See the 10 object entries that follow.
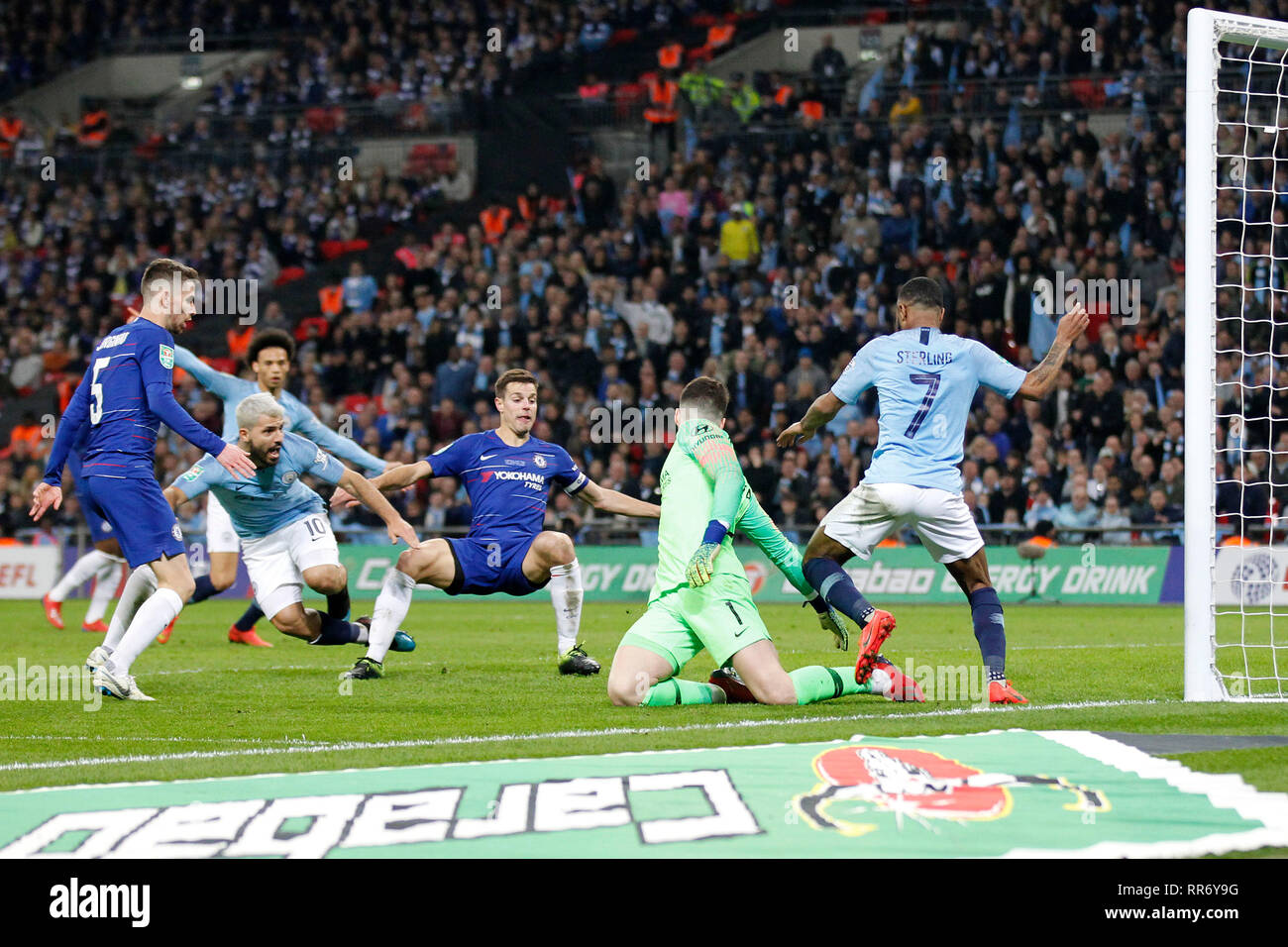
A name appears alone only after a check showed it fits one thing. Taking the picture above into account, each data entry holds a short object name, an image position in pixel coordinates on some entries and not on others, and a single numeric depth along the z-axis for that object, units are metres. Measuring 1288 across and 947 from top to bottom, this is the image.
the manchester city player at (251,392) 10.48
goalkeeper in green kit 7.56
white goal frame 7.96
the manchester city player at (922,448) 7.99
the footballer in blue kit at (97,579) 14.85
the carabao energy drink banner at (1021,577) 18.50
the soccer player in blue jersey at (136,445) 8.41
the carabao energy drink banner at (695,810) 4.34
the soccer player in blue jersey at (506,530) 9.63
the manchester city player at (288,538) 9.86
